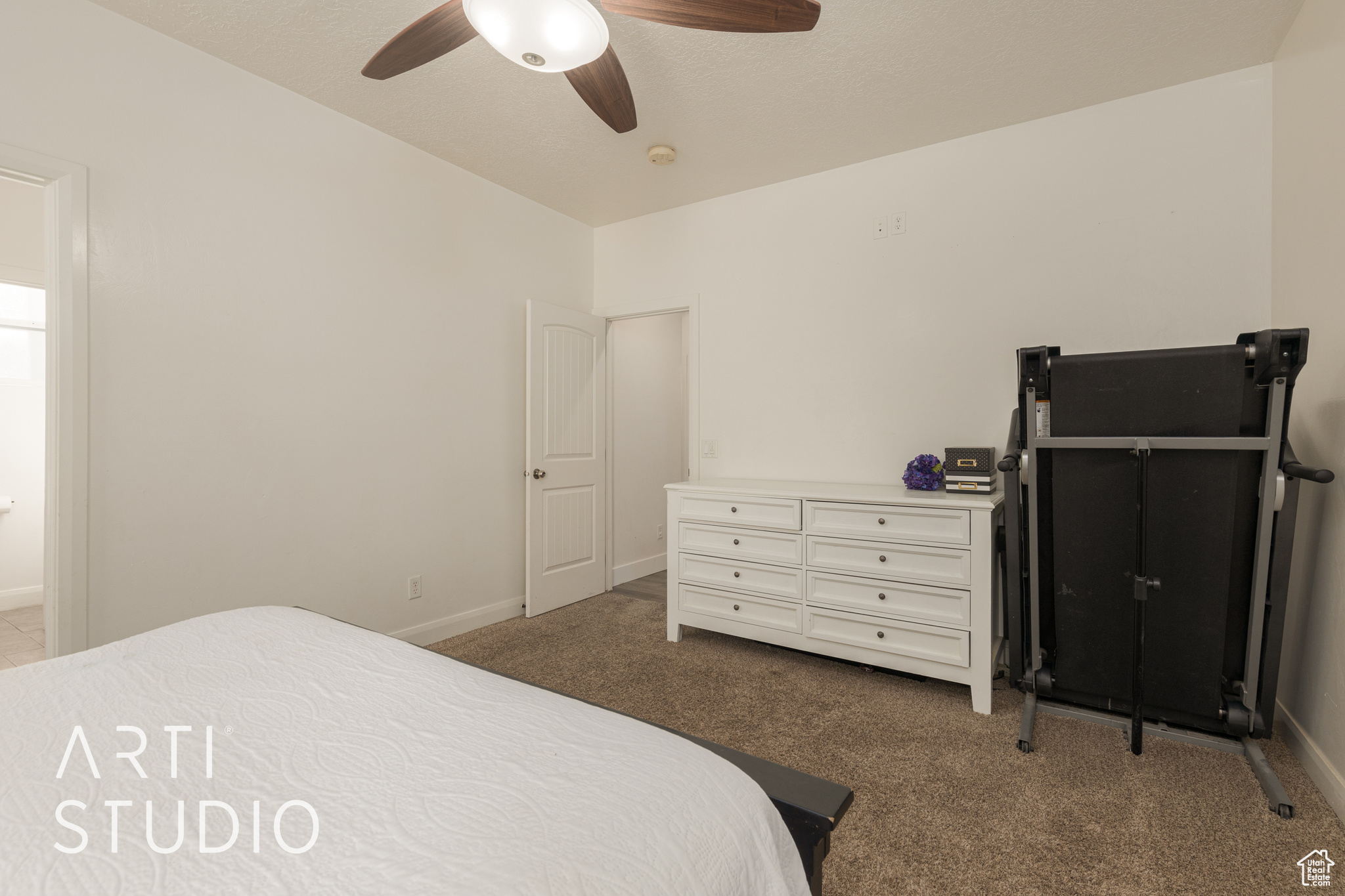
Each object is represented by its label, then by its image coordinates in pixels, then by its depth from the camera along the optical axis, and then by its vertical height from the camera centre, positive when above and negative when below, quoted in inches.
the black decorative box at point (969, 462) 107.4 -4.2
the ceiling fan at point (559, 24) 61.0 +45.1
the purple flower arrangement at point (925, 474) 113.3 -6.7
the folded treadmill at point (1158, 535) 74.4 -12.7
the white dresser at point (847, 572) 98.0 -25.1
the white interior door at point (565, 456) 147.3 -5.8
